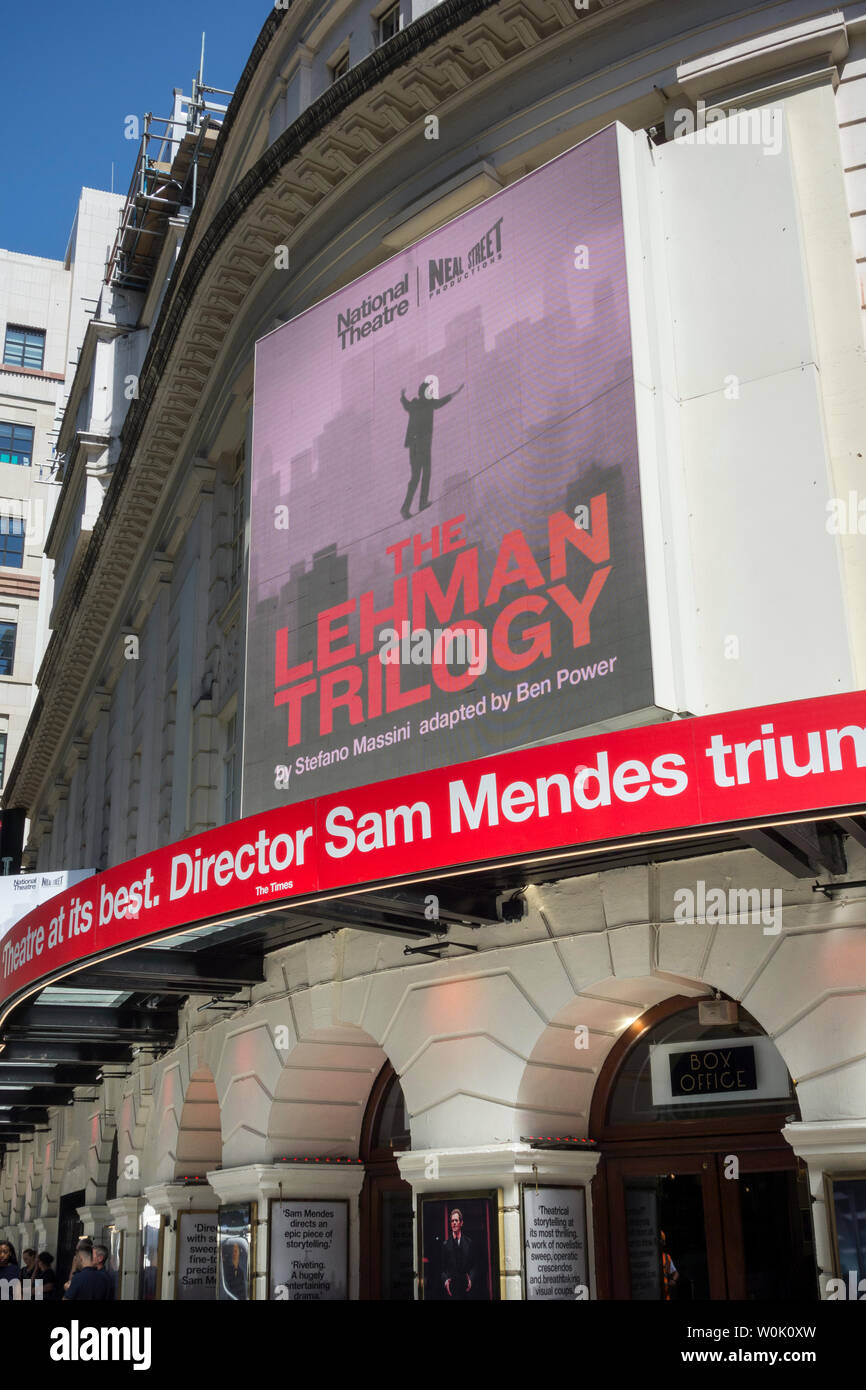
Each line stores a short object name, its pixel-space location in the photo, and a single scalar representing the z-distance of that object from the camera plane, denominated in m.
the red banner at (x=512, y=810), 7.88
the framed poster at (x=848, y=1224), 9.20
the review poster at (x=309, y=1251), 13.85
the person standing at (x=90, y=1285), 14.25
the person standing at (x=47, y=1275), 19.05
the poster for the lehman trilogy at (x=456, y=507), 12.41
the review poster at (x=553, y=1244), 11.16
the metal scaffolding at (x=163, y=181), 28.17
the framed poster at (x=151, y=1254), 17.03
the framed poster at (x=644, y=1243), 11.46
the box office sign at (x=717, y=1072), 11.16
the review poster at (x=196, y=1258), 16.70
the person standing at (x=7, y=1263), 17.86
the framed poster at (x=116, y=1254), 19.29
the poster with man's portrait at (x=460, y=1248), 11.21
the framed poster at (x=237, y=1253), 13.92
